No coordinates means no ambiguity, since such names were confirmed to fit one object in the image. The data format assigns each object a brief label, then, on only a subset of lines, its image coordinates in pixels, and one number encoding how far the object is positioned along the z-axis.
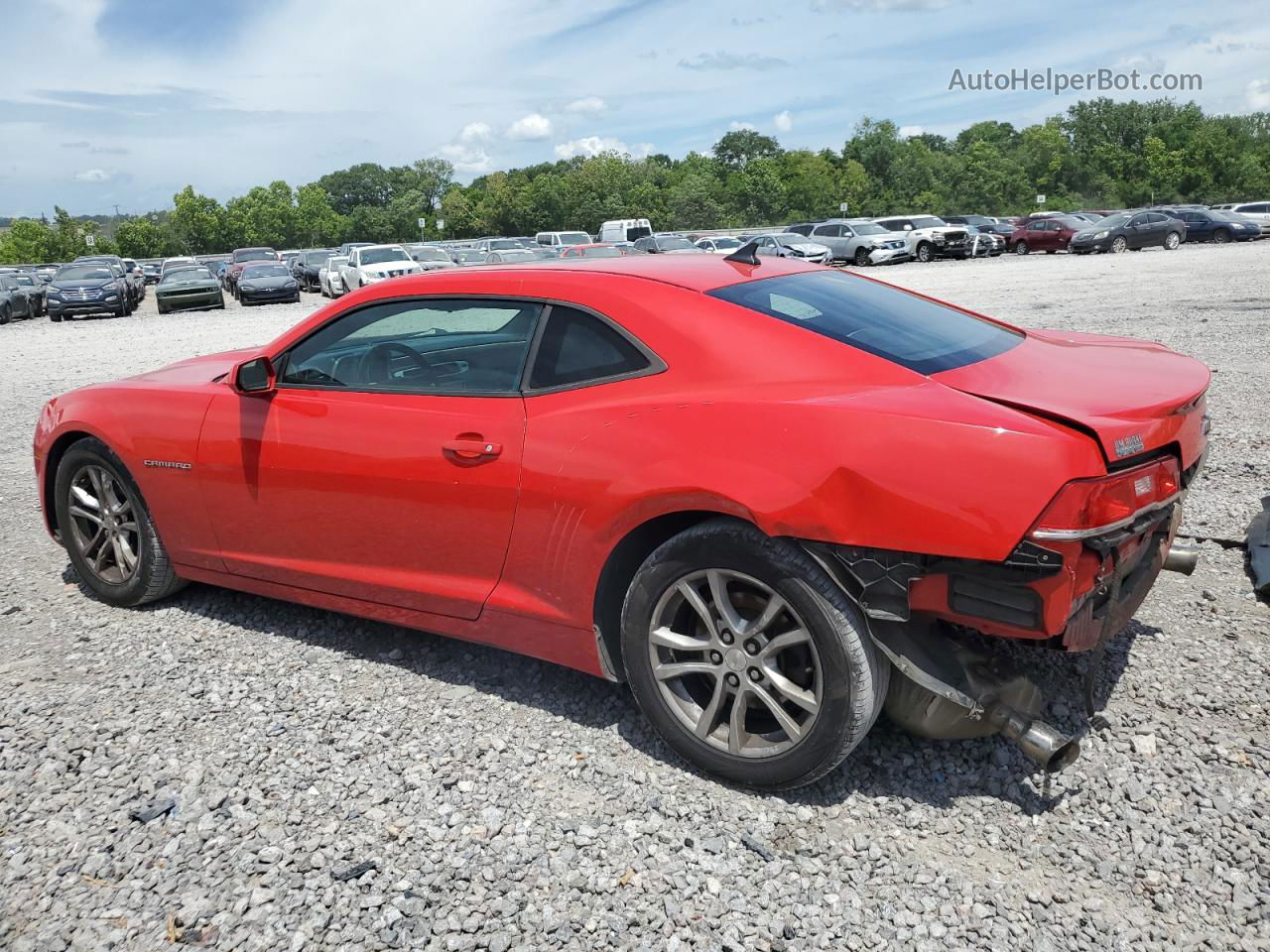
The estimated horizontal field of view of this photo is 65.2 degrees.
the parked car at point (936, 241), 35.94
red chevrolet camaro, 2.52
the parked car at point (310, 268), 37.22
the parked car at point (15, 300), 27.89
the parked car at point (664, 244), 29.94
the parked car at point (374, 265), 27.64
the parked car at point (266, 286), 29.84
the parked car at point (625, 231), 38.91
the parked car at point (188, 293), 28.58
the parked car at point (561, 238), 41.31
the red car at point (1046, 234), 37.34
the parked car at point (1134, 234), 35.22
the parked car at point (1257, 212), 38.69
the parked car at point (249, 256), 44.06
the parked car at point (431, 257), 29.58
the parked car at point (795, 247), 33.59
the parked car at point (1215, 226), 36.22
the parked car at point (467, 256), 34.54
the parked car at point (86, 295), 27.00
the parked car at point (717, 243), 32.92
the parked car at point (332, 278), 30.25
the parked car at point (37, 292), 29.95
